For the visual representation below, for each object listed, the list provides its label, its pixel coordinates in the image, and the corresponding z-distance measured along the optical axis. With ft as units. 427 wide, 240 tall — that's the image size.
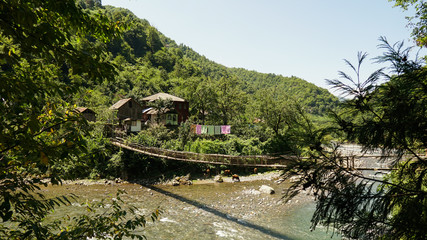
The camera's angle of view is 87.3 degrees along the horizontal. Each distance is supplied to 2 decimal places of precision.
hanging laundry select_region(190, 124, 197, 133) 75.54
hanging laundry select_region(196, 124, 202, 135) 74.74
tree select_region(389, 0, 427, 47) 17.96
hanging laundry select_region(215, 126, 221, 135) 75.58
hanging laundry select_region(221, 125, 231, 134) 76.28
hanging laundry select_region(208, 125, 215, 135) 74.35
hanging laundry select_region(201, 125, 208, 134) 74.18
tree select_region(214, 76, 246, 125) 97.96
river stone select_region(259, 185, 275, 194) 45.12
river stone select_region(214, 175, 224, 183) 54.39
